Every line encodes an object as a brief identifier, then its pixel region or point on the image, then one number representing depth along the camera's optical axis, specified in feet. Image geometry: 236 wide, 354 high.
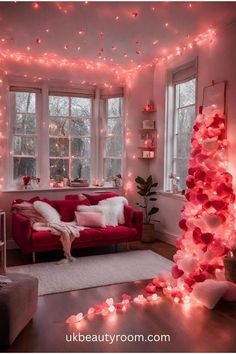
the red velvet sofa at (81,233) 13.62
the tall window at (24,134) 17.28
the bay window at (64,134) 17.39
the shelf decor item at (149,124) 18.31
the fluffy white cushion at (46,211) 14.85
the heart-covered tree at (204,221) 10.84
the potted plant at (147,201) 17.39
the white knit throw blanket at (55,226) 14.02
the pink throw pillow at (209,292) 9.75
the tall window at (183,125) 16.03
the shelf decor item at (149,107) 18.25
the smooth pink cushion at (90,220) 15.35
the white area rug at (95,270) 11.67
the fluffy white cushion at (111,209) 15.92
